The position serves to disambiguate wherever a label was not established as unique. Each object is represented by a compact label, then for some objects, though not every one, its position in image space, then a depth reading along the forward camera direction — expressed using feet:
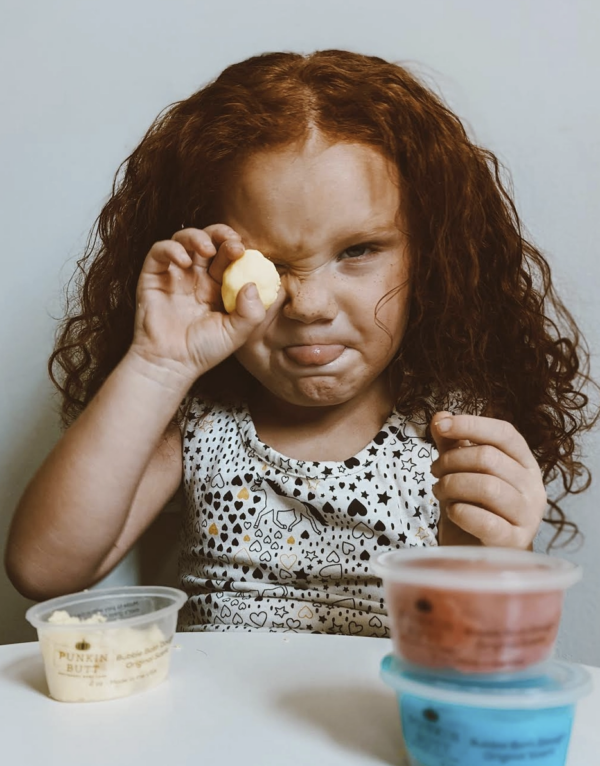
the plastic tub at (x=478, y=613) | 1.43
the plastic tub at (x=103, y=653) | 1.94
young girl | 2.76
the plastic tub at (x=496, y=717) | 1.44
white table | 1.64
